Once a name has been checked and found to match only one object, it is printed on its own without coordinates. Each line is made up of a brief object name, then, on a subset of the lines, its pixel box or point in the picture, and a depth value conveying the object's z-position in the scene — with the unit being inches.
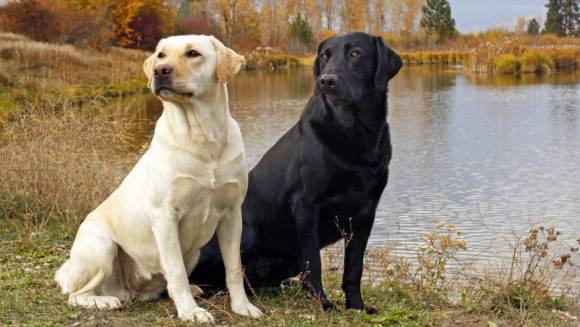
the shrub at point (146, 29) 1976.1
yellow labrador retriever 169.3
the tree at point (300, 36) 3092.8
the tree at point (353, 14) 3705.7
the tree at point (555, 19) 3341.5
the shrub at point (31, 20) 1485.0
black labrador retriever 184.9
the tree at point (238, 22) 2878.9
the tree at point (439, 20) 3296.5
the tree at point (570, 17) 3314.5
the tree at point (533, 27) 3696.9
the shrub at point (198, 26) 2317.9
